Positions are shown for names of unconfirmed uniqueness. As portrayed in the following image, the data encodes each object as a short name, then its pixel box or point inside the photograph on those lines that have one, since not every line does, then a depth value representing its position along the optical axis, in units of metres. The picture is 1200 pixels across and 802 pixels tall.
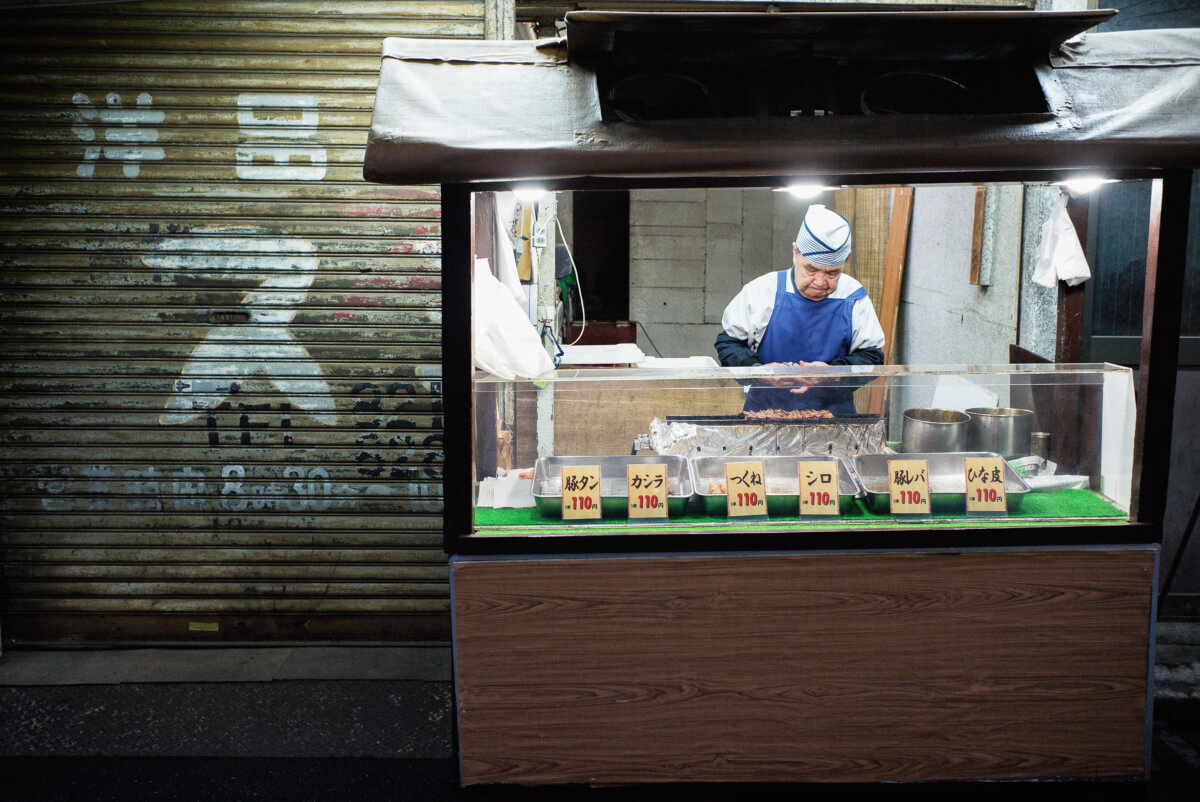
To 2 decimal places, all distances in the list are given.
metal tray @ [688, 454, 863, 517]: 3.45
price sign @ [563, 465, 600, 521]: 3.46
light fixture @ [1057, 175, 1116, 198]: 3.29
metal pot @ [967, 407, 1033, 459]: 3.77
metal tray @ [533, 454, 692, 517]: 3.47
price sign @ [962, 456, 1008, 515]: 3.44
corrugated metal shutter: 5.07
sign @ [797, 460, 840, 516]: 3.44
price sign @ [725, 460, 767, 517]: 3.44
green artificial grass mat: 3.40
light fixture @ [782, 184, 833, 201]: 3.35
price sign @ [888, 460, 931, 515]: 3.42
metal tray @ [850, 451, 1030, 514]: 3.46
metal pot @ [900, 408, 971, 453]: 3.78
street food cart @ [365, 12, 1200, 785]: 3.16
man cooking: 5.43
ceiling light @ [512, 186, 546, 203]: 5.07
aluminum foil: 3.92
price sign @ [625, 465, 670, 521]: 3.43
